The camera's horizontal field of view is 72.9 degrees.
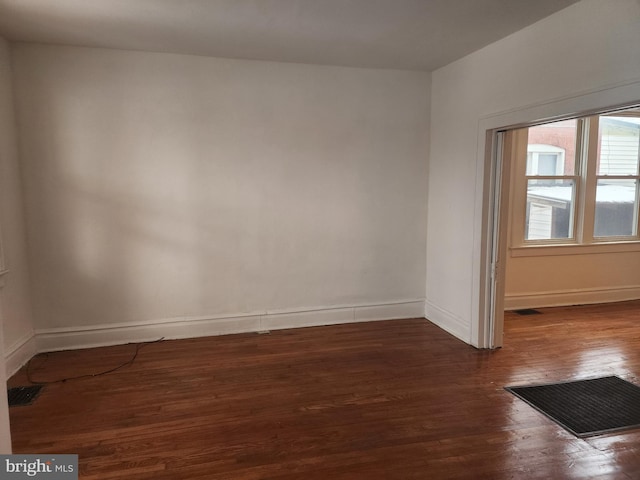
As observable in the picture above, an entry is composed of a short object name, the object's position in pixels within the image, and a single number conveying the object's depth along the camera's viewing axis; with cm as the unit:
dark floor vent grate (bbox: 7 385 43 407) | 298
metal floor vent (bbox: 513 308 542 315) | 504
